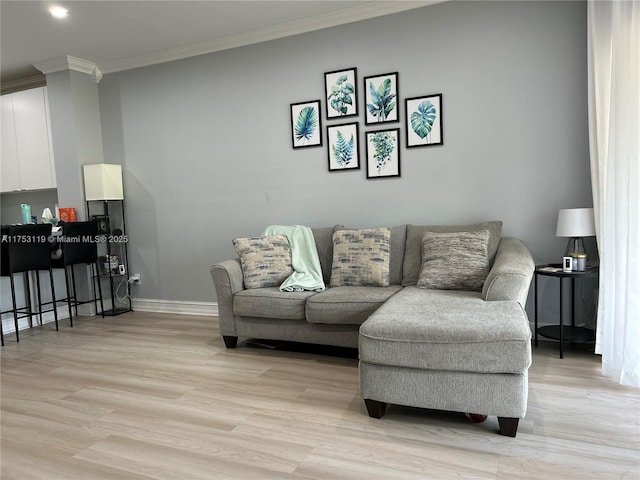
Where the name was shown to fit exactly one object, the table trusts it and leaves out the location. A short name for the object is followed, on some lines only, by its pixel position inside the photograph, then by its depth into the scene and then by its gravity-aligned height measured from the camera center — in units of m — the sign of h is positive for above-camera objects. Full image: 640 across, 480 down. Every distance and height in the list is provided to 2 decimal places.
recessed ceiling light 3.36 +1.54
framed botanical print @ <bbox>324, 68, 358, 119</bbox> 3.73 +0.90
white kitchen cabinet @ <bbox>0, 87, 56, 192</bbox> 4.83 +0.78
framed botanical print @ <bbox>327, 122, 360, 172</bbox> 3.77 +0.44
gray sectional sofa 1.91 -0.67
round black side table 2.80 -0.95
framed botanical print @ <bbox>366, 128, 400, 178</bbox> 3.64 +0.36
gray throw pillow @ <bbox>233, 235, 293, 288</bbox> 3.40 -0.45
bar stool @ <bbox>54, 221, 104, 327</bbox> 4.24 -0.42
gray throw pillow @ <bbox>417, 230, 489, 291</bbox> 2.96 -0.46
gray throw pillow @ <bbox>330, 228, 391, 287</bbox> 3.26 -0.45
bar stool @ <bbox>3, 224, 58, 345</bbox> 3.78 -0.36
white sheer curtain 2.35 -0.07
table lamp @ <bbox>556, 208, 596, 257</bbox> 2.82 -0.22
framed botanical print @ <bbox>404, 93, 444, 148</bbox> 3.48 +0.59
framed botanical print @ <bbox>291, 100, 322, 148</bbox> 3.89 +0.67
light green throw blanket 3.27 -0.46
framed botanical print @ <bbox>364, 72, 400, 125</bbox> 3.60 +0.81
